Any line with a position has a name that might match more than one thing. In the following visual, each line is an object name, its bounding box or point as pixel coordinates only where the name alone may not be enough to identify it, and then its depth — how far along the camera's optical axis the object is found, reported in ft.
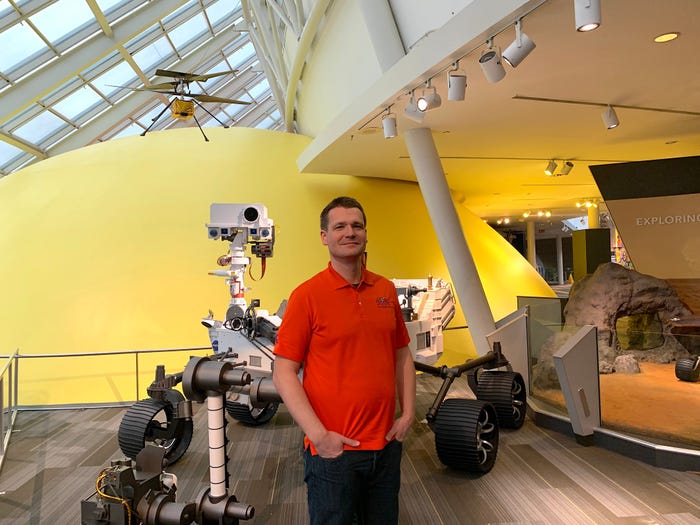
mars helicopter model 28.89
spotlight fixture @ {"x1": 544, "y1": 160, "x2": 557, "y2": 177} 28.78
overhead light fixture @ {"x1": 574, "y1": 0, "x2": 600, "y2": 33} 9.99
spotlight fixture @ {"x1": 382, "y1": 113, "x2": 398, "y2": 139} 18.79
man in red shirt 6.15
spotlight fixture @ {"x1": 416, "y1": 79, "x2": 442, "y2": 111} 15.44
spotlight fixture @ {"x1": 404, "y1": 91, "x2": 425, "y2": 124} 16.72
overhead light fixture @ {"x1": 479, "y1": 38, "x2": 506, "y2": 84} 13.15
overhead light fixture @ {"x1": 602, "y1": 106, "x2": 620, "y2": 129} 18.47
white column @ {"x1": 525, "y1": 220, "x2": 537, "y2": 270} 80.74
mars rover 8.22
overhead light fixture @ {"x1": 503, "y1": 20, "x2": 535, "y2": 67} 11.82
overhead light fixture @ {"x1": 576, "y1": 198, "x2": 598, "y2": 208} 51.85
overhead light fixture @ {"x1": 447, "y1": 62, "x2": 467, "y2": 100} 14.39
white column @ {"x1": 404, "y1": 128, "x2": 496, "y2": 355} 22.40
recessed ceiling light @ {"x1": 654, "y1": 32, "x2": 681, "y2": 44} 12.84
